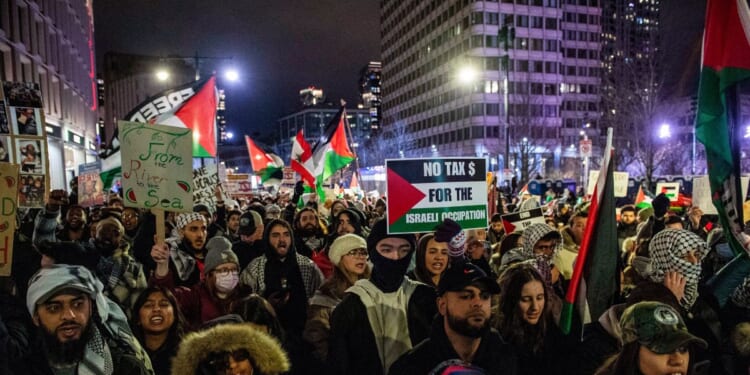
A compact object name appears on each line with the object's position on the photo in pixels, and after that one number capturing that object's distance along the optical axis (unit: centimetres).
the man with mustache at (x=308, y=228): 705
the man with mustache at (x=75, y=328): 280
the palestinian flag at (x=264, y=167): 1594
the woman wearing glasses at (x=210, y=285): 398
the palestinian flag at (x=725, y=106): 353
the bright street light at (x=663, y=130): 3006
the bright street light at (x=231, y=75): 1488
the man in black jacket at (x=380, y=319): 329
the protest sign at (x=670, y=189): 1296
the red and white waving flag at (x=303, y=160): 1170
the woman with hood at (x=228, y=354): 251
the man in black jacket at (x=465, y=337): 263
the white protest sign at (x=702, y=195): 802
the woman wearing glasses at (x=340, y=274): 384
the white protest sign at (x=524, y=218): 706
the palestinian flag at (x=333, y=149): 1248
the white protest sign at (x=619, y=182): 1145
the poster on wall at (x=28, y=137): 562
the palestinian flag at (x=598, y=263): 327
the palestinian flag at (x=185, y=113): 842
